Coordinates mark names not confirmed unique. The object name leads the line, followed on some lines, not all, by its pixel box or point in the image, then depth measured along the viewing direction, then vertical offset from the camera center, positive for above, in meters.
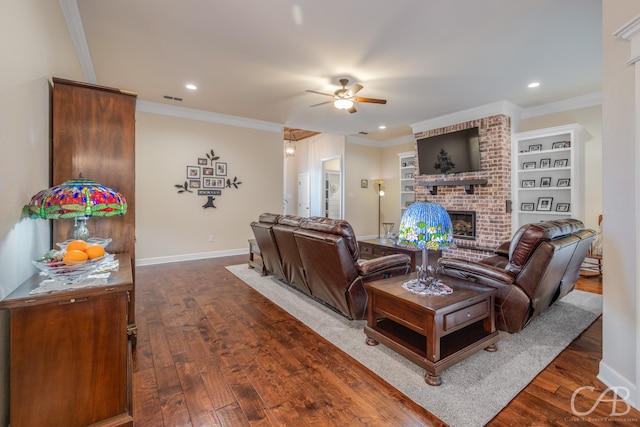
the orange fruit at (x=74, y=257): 1.39 -0.23
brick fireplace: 5.13 +0.36
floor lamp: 8.37 +0.55
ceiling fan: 3.98 +1.67
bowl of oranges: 1.33 -0.25
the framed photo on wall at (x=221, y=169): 5.83 +0.91
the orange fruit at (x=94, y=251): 1.52 -0.22
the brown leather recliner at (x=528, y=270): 2.23 -0.50
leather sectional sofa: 2.46 -0.49
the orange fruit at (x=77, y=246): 1.49 -0.18
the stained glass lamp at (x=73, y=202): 1.46 +0.06
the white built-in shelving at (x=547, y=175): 4.61 +0.67
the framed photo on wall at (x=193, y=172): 5.52 +0.80
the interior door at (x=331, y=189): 8.56 +0.73
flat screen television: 5.45 +1.23
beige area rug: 1.61 -1.08
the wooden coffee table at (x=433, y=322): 1.79 -0.77
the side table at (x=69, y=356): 1.17 -0.64
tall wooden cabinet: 1.98 +0.49
